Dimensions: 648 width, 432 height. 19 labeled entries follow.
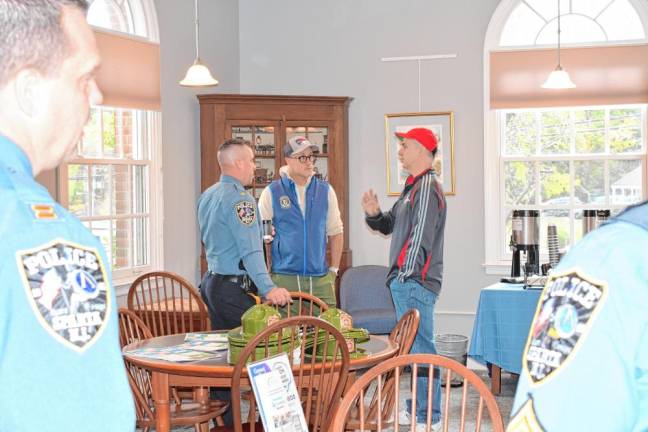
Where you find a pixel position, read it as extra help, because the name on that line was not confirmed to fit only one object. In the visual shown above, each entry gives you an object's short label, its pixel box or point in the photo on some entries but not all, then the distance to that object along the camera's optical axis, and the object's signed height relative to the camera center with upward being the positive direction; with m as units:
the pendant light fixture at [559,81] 6.17 +0.91
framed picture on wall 7.17 +0.62
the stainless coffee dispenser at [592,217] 5.66 -0.04
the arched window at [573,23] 6.86 +1.48
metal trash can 6.55 -1.00
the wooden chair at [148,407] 3.47 -0.79
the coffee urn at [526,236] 5.94 -0.17
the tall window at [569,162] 6.97 +0.39
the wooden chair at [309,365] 2.93 -0.53
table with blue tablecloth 5.46 -0.70
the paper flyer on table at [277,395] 2.46 -0.51
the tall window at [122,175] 5.75 +0.28
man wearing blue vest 5.09 -0.06
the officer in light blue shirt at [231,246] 4.17 -0.15
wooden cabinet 6.76 +0.67
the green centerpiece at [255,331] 3.12 -0.42
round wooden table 3.13 -0.56
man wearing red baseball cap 4.55 -0.16
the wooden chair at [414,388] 2.19 -0.46
